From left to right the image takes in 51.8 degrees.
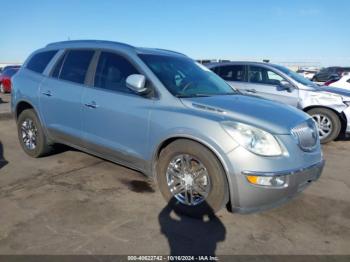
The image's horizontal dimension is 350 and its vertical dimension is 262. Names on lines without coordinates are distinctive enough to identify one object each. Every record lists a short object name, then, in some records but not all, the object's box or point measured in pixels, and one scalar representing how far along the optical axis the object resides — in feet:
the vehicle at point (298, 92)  25.82
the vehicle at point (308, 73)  107.80
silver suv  11.43
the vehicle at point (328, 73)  85.04
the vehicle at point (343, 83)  38.73
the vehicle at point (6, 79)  65.00
